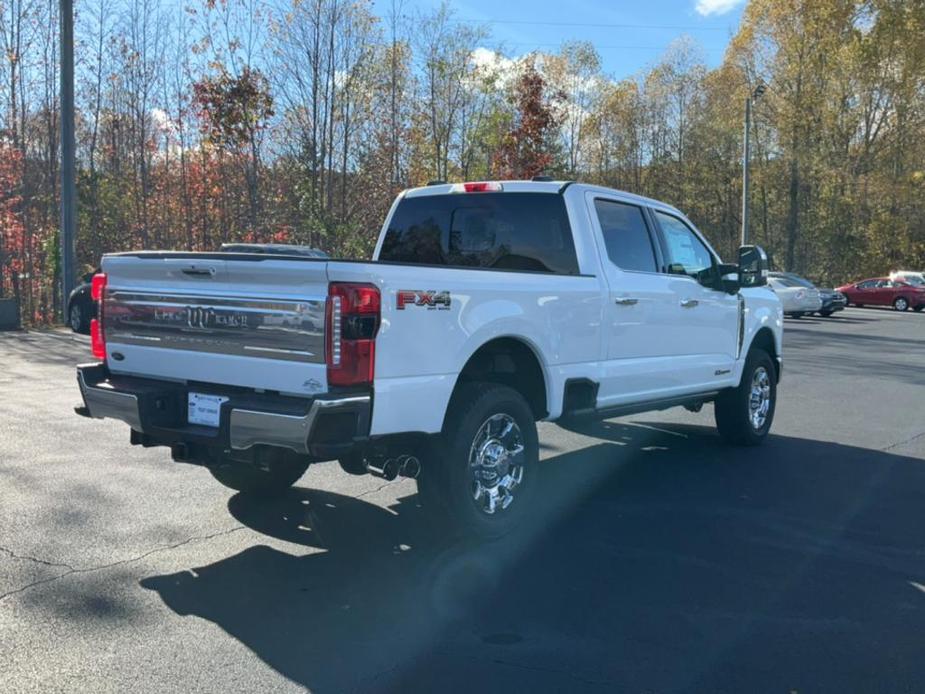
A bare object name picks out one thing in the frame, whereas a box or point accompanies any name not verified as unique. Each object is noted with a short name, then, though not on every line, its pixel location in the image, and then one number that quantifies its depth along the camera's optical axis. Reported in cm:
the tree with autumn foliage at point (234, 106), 2356
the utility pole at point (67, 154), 1747
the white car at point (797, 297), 3067
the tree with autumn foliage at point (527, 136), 2736
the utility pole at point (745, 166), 3184
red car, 3788
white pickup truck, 448
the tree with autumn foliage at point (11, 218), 2569
